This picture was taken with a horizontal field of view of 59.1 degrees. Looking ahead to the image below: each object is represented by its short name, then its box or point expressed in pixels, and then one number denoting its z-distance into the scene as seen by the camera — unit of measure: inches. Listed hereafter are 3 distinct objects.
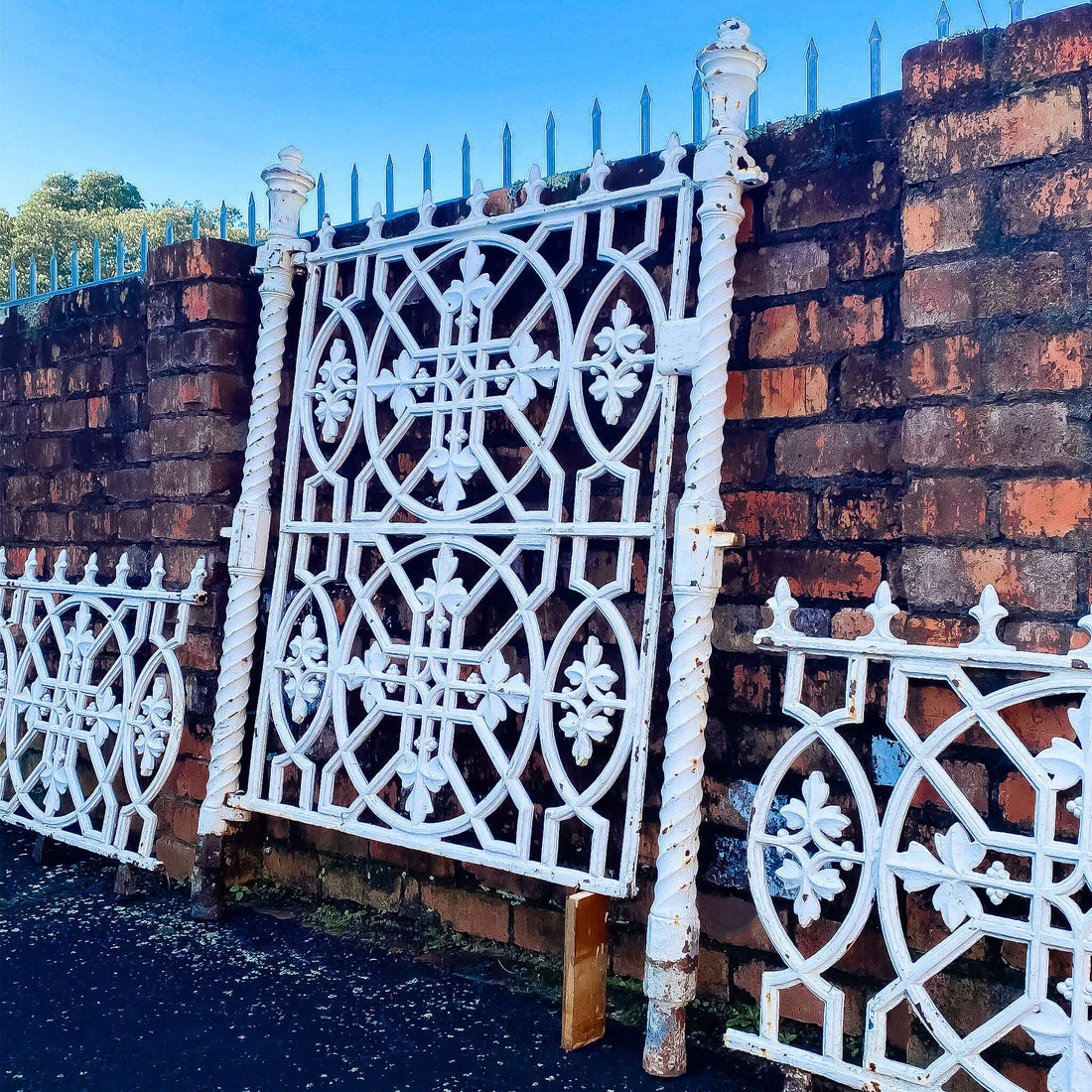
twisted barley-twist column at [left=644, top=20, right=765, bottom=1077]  81.4
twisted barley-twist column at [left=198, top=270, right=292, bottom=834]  117.8
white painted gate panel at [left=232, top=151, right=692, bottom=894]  92.3
